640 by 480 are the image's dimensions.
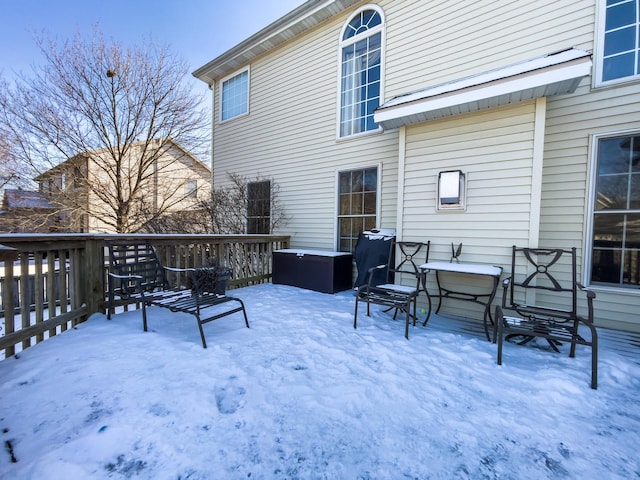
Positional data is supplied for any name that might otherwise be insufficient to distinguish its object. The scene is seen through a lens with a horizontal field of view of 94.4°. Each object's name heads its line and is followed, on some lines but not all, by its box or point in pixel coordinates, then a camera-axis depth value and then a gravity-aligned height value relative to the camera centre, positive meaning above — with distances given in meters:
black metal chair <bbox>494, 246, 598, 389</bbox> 2.46 -0.79
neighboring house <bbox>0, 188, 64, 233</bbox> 9.62 +0.36
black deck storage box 5.16 -0.77
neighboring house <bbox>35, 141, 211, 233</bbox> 9.84 +1.35
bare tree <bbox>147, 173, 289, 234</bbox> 7.06 +0.47
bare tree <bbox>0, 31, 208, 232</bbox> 9.30 +3.43
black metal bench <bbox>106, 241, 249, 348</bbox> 3.16 -0.71
